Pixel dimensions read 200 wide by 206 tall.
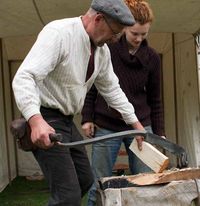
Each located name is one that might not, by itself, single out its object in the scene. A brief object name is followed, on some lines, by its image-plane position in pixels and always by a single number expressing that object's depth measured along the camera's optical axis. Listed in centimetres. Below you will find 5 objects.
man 204
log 221
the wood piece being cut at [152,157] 242
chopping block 215
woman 317
